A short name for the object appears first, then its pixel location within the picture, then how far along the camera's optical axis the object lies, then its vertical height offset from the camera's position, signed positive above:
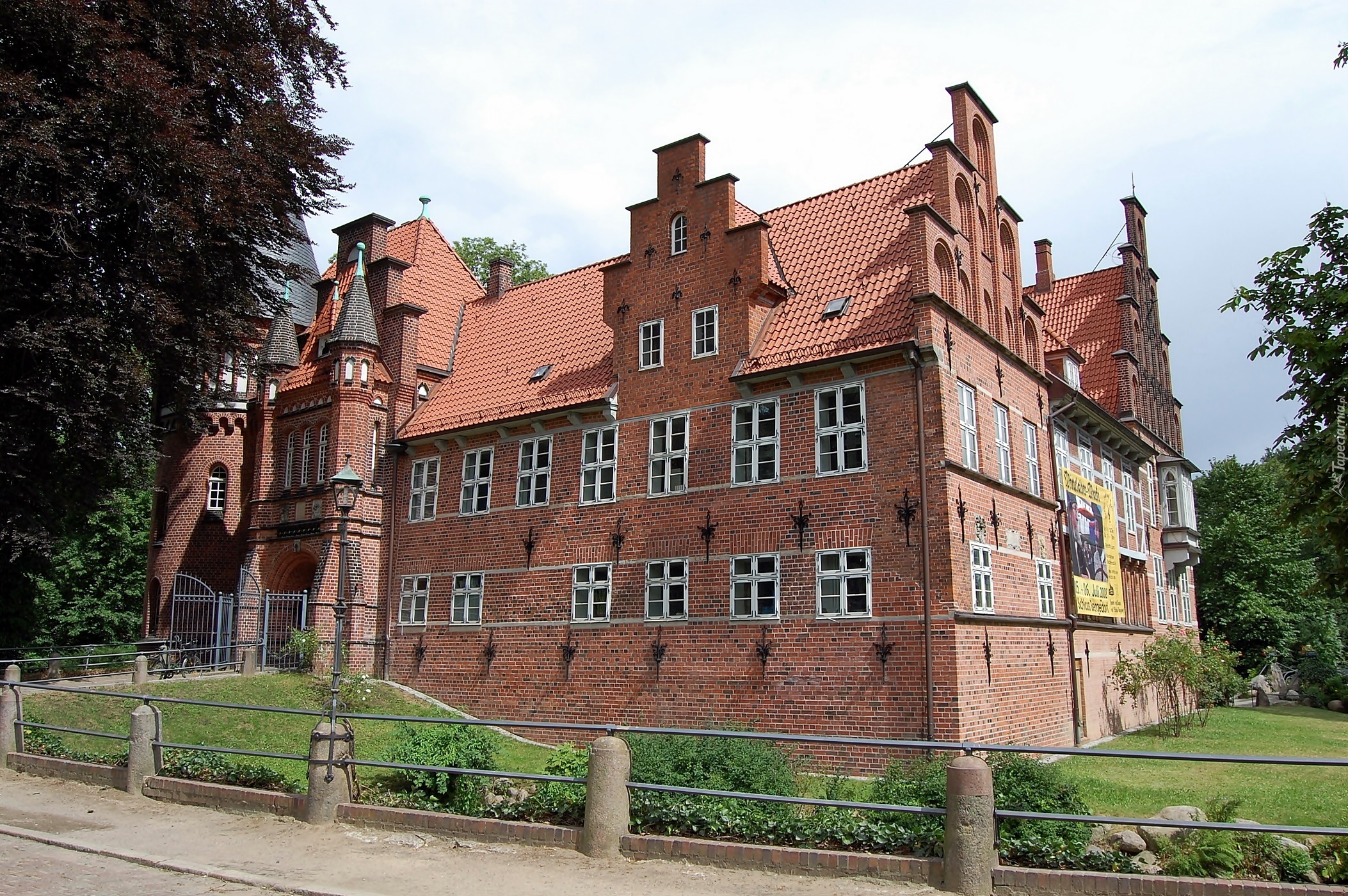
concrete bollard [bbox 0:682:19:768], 13.80 -1.23
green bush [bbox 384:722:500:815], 10.67 -1.45
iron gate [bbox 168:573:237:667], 24.75 +0.36
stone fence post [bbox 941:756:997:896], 7.63 -1.46
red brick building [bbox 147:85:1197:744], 16.20 +3.23
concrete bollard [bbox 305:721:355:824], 10.36 -1.59
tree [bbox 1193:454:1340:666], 43.22 +2.18
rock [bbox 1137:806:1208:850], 8.68 -1.68
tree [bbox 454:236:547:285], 41.25 +15.52
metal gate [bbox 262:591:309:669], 23.85 +0.34
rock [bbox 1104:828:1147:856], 8.70 -1.77
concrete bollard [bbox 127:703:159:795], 12.03 -1.42
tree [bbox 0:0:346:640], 16.95 +7.67
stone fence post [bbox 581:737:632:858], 8.93 -1.47
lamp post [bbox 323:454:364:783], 11.99 +1.75
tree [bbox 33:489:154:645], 36.38 +1.87
